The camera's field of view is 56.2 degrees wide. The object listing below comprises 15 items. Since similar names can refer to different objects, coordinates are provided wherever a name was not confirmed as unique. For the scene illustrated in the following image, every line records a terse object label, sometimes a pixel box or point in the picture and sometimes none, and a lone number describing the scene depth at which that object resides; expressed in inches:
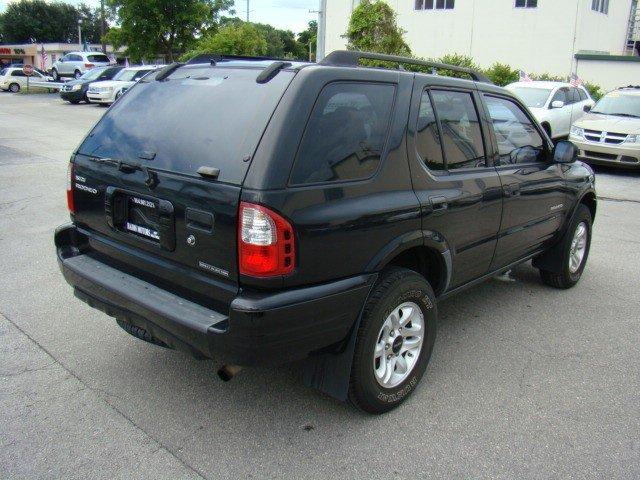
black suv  106.7
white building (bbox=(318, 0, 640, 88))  1042.1
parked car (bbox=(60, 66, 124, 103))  1057.5
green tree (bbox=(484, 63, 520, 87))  994.1
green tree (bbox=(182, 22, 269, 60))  963.3
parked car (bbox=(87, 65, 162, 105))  999.0
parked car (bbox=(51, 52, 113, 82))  1657.2
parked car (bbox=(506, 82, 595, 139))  579.3
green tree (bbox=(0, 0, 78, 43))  3216.0
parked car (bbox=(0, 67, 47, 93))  1503.4
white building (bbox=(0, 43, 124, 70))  2726.4
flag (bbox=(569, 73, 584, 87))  794.7
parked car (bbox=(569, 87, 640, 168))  471.5
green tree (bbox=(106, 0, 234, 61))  1254.9
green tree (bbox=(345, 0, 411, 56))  769.6
